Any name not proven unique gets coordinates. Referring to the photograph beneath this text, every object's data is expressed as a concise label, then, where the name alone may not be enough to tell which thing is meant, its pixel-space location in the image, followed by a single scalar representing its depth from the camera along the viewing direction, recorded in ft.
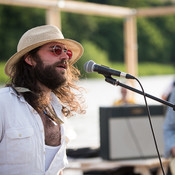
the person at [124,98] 34.04
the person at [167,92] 29.31
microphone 12.45
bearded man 12.37
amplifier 24.73
